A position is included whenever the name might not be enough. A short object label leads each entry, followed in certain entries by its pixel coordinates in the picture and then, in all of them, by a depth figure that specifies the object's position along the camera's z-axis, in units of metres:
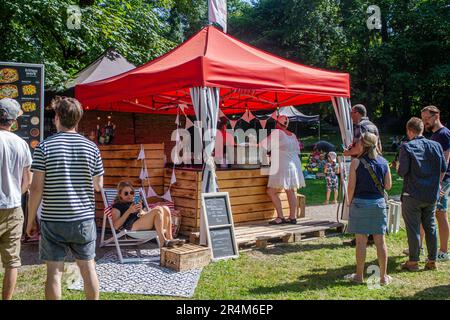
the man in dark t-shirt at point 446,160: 5.30
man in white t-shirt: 3.53
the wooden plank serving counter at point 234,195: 6.33
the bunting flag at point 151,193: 6.78
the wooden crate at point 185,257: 4.92
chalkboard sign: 5.47
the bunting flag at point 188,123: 7.93
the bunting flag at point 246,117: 10.34
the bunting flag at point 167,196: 6.45
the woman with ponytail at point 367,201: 4.34
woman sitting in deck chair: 5.37
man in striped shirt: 3.07
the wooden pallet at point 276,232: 6.02
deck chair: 5.32
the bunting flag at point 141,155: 6.78
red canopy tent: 5.58
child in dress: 9.98
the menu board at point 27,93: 5.97
